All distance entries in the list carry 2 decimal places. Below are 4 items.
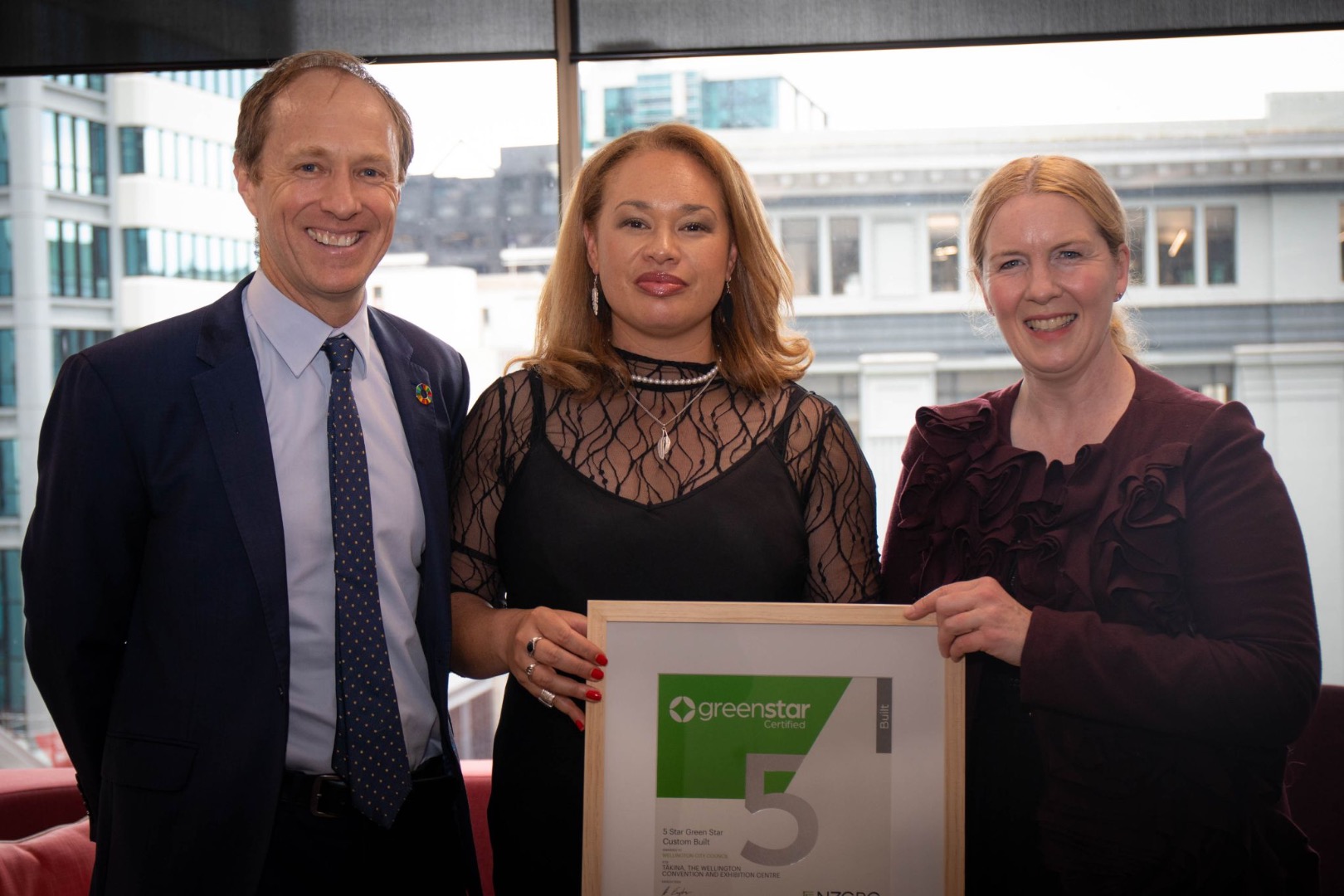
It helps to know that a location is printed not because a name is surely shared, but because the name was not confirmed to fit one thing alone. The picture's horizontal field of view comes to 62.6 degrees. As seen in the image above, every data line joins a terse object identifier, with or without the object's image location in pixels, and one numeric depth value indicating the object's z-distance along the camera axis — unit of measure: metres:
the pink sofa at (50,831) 2.41
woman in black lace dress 1.95
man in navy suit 1.75
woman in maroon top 1.71
